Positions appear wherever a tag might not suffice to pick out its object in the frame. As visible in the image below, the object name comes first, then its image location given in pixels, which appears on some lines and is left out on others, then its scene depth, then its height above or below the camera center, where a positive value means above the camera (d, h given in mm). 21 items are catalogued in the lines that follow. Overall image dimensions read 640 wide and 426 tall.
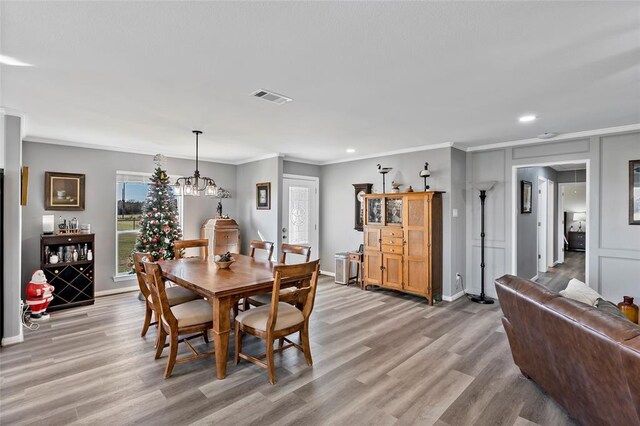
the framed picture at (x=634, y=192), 3881 +263
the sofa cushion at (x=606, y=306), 2543 -767
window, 5395 +21
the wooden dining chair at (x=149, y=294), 3131 -874
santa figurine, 3979 -1049
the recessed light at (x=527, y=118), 3504 +1064
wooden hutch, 4812 -464
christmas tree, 5074 -139
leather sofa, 1532 -798
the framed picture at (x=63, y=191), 4727 +319
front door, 6418 +15
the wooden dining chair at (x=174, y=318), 2643 -924
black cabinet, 4434 -837
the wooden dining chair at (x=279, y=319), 2618 -928
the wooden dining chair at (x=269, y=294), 3597 -926
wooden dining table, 2648 -625
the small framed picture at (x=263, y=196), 5980 +321
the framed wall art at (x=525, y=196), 5491 +307
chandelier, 3875 +305
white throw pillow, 2680 -691
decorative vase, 2900 -880
